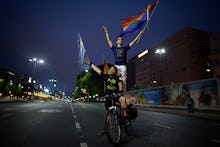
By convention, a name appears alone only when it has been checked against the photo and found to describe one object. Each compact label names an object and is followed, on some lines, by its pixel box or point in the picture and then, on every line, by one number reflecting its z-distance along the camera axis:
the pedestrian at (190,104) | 20.95
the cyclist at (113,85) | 5.70
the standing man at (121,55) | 6.03
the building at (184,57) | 91.25
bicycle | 5.19
